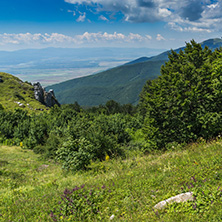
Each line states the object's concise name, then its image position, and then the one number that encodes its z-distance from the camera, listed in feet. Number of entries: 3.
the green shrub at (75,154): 38.96
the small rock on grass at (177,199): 17.08
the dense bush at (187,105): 65.44
